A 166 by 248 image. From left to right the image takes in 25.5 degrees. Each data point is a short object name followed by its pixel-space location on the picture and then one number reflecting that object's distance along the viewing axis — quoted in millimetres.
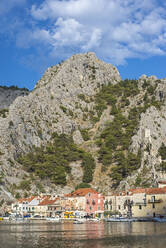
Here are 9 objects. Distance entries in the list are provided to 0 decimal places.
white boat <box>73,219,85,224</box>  83875
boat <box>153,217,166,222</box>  78875
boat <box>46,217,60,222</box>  97050
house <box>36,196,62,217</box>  113331
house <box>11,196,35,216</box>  117812
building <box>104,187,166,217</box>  89688
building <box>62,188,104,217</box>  109375
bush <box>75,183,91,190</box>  134250
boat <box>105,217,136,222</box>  84188
